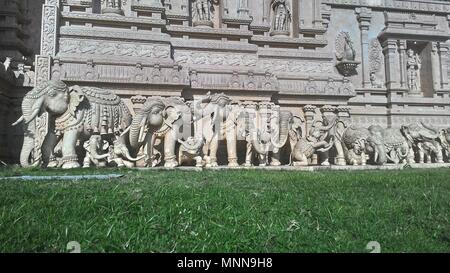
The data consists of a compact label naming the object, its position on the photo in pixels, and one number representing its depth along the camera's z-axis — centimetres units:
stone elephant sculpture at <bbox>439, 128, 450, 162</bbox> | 1291
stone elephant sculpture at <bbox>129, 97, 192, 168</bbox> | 871
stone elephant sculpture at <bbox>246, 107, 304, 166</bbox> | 992
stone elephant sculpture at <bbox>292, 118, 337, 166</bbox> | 1034
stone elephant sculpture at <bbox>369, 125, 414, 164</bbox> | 1152
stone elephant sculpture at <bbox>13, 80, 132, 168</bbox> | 786
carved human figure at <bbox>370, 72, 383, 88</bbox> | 1547
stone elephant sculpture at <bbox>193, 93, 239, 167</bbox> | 952
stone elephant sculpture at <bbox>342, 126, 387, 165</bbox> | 1097
